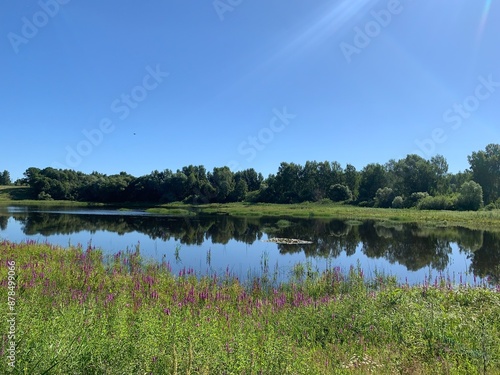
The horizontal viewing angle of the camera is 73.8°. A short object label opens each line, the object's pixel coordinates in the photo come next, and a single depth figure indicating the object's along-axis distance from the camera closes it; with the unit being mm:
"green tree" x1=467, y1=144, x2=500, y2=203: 87819
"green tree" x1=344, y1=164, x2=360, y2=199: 114681
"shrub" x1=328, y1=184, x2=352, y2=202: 104812
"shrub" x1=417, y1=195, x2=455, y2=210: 74000
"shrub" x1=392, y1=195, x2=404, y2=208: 83812
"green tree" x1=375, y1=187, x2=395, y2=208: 91000
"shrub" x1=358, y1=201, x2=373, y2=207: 94512
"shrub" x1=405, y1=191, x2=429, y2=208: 82856
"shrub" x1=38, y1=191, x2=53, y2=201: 118250
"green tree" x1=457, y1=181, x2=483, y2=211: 71062
